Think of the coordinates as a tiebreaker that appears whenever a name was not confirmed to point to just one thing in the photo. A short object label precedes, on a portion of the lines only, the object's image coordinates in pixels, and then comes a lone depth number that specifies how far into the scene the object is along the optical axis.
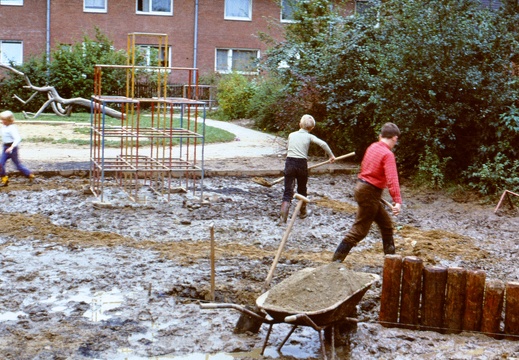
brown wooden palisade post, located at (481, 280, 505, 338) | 7.22
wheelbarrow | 6.32
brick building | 37.31
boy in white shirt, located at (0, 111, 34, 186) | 13.93
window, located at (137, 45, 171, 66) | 34.01
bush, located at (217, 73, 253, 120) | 30.78
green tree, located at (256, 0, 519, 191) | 14.99
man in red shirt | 8.60
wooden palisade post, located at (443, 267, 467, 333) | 7.29
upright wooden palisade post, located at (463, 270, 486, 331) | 7.25
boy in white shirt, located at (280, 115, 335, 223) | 11.91
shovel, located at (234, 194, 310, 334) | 6.98
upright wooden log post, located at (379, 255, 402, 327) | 7.40
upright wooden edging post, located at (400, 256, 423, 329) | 7.36
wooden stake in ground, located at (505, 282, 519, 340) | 7.21
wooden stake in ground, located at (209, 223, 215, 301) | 7.49
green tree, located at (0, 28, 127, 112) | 32.28
